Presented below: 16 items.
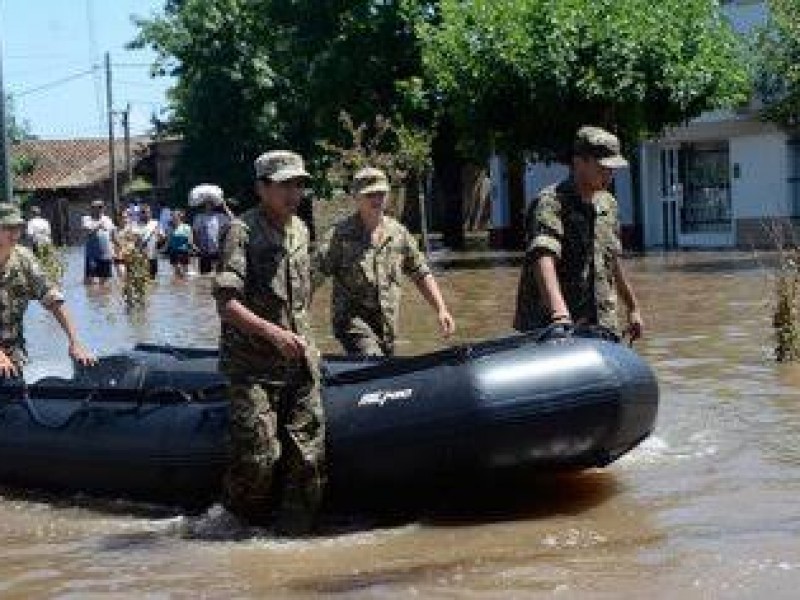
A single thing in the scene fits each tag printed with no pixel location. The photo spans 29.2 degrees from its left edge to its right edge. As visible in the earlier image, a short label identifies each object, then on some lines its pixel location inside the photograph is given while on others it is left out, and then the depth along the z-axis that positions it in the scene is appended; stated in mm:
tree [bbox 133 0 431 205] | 33375
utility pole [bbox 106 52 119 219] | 58438
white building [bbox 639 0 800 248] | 28969
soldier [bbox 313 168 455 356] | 8312
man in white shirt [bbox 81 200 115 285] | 26547
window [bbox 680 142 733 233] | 30812
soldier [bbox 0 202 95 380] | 8523
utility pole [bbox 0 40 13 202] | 13219
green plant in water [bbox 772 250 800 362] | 10953
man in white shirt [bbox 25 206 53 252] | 25042
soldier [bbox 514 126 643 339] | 7109
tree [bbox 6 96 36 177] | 69500
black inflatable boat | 6676
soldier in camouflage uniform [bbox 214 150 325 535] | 6633
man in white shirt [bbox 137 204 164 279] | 27969
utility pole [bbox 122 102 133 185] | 63625
